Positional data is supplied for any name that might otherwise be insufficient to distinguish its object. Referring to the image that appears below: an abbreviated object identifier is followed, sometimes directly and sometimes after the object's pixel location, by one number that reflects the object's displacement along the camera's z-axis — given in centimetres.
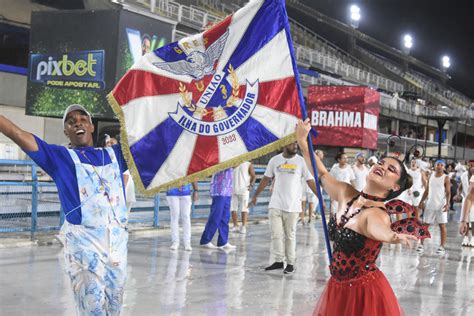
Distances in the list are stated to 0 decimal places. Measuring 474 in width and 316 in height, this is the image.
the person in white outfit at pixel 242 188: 1382
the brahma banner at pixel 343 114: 2403
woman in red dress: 393
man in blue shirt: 395
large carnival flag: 511
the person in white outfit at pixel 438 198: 1354
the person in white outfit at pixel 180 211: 1090
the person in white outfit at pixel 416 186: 1638
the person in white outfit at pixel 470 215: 1361
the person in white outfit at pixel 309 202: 1711
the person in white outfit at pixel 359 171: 1584
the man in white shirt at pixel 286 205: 945
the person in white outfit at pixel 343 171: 1548
